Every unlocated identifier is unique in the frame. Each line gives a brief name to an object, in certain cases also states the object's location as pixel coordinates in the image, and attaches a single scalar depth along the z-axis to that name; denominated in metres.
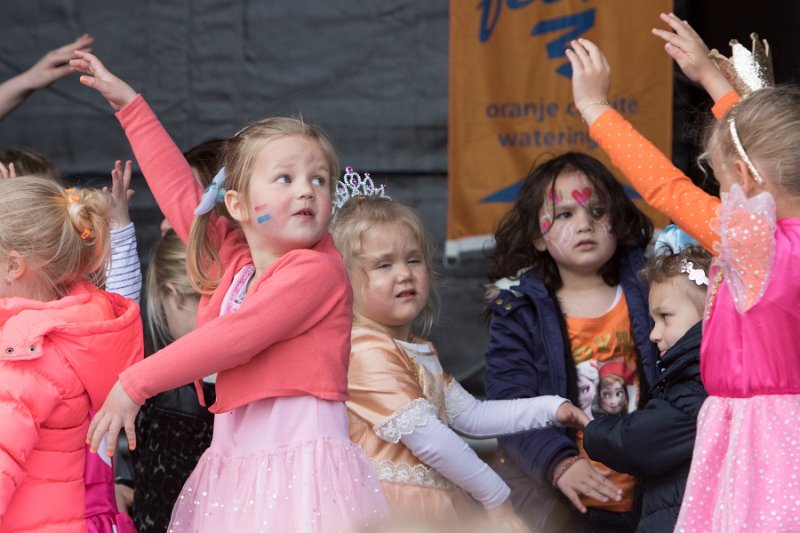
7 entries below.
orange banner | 9.74
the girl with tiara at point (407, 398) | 6.30
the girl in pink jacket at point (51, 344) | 5.43
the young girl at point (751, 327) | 5.08
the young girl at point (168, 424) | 7.36
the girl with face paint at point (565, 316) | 7.13
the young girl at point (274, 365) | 5.29
